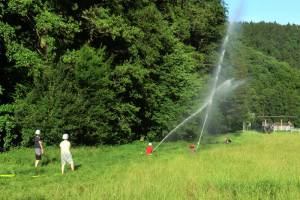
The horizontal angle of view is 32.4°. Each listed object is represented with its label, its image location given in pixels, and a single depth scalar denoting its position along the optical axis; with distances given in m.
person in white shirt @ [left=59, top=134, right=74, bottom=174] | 21.11
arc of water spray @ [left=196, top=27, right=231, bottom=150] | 50.31
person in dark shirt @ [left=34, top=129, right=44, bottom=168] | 23.44
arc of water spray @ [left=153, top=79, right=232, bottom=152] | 47.19
